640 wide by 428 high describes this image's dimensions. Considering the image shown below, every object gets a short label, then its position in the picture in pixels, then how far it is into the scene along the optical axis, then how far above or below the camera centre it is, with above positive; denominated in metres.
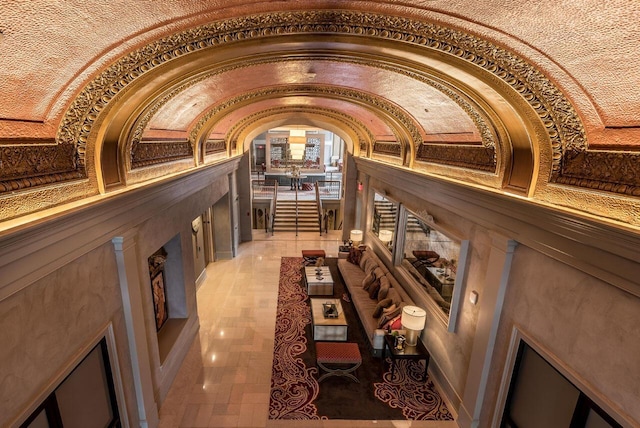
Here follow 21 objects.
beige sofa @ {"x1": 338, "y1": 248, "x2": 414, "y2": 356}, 6.69 -3.87
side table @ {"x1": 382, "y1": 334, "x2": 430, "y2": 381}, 5.82 -3.73
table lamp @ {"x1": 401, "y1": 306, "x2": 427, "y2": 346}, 5.77 -3.15
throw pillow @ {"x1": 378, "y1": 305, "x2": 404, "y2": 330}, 6.62 -3.53
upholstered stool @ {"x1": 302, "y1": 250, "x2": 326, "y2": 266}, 11.49 -4.05
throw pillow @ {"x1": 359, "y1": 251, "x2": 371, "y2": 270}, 10.20 -3.67
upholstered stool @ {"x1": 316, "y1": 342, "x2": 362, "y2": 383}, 5.80 -3.82
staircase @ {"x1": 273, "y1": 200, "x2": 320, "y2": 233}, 16.03 -3.91
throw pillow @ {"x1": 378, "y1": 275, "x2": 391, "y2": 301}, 7.71 -3.48
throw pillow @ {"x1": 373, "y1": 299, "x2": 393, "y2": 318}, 7.14 -3.57
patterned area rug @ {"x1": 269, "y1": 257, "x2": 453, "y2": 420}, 5.38 -4.42
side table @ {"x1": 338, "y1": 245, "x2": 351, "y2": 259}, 11.54 -3.94
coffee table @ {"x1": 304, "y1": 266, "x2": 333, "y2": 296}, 9.15 -4.06
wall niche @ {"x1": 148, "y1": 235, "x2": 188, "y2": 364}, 5.99 -3.14
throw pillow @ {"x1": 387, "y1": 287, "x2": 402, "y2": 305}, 7.20 -3.45
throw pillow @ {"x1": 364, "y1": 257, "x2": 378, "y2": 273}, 9.27 -3.58
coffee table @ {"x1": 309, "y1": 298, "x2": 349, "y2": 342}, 6.91 -3.95
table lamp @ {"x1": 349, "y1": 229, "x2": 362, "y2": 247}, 11.05 -3.19
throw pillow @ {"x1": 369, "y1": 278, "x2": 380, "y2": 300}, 8.21 -3.72
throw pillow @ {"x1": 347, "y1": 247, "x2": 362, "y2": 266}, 10.73 -3.78
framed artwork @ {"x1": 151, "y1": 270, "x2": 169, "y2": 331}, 6.04 -3.13
